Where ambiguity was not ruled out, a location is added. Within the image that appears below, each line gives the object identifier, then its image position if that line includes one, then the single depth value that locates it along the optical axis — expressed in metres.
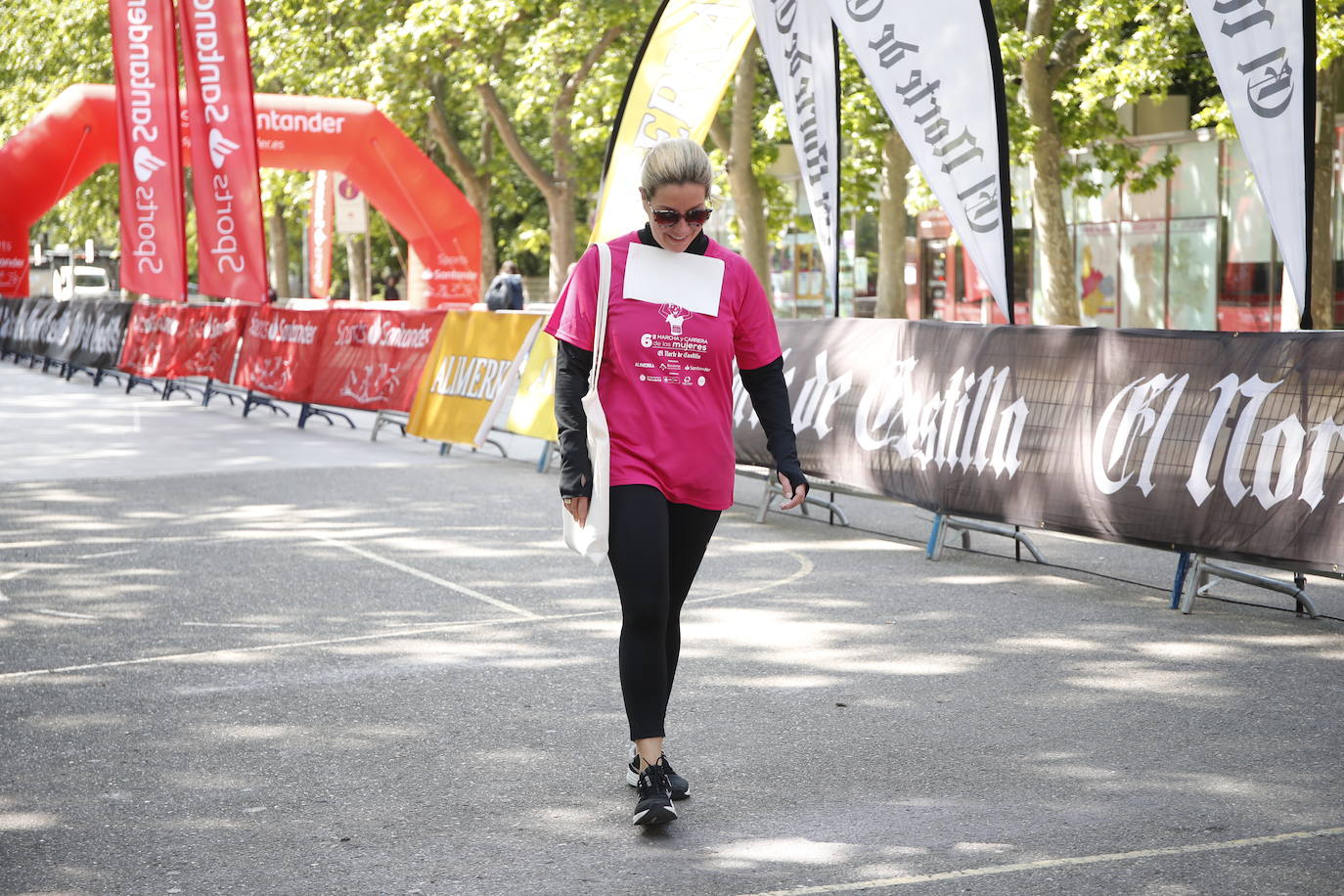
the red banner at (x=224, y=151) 17.08
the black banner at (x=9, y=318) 32.28
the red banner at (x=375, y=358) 16.55
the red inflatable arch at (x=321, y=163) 25.33
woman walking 4.56
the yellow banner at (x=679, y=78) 13.00
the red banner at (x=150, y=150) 17.95
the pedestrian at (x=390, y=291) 46.38
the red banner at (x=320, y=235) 35.12
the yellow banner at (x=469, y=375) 14.28
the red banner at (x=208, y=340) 21.27
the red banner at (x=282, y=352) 18.58
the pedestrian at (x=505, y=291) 23.94
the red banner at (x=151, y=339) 23.38
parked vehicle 74.19
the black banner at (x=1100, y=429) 7.13
